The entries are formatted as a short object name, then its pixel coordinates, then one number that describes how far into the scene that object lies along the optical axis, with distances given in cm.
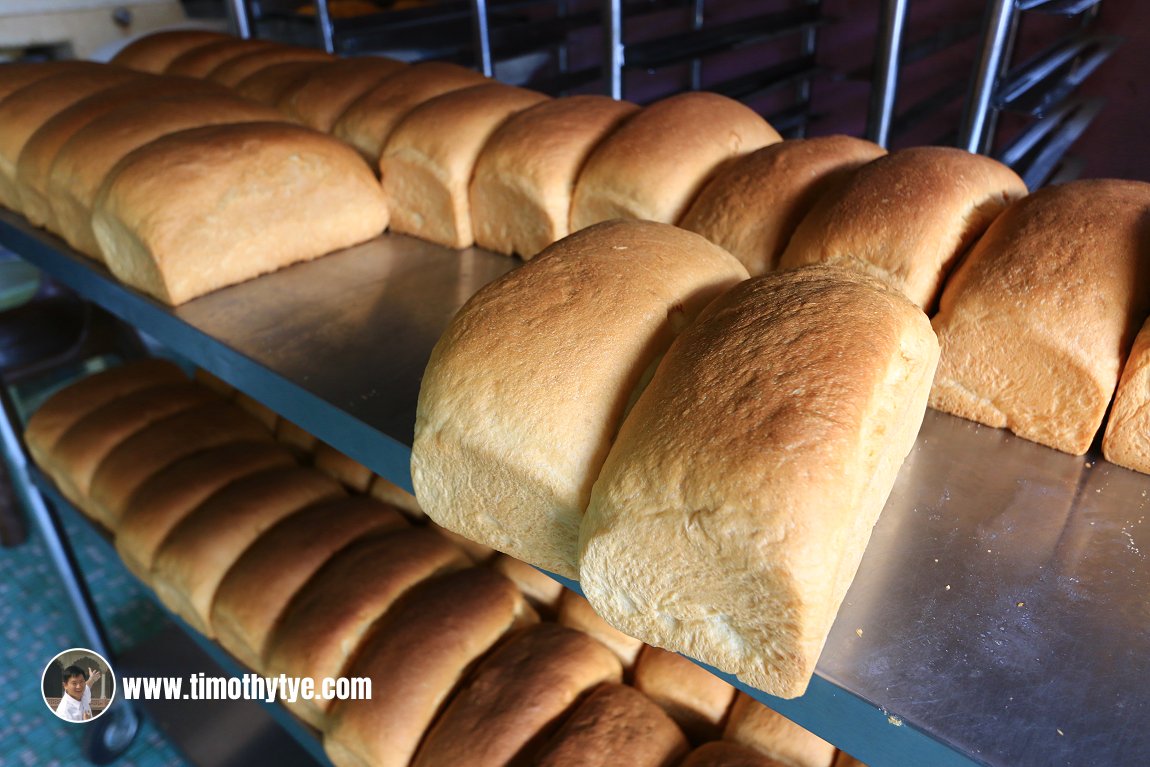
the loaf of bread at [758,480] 52
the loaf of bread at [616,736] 95
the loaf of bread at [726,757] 95
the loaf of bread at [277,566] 124
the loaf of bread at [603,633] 114
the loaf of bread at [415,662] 105
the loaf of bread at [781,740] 98
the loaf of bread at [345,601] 114
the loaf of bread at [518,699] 98
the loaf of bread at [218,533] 133
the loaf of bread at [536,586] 124
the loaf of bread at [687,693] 106
